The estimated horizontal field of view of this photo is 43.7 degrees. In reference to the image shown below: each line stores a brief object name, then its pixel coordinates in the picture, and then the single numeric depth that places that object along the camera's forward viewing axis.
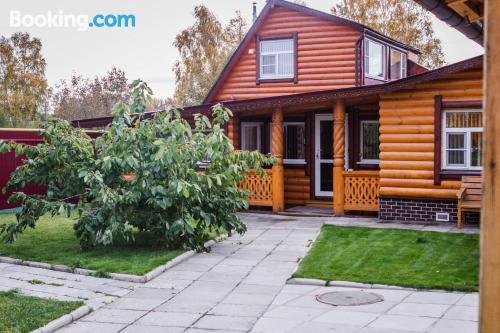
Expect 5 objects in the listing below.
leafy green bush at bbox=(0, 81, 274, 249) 10.29
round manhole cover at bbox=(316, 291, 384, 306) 7.65
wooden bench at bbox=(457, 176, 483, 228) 13.05
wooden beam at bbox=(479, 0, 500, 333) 2.80
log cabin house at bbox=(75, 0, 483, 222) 13.77
